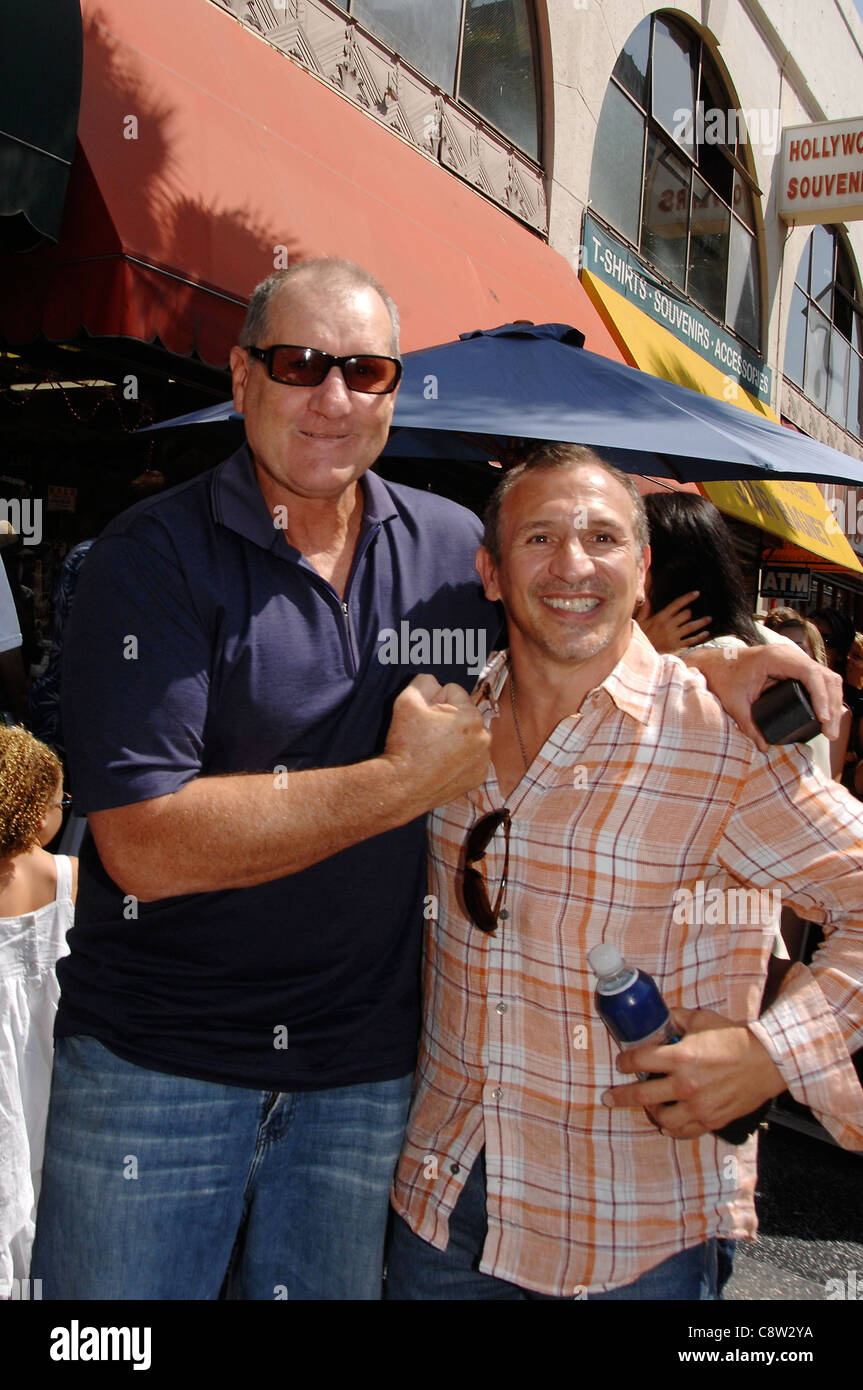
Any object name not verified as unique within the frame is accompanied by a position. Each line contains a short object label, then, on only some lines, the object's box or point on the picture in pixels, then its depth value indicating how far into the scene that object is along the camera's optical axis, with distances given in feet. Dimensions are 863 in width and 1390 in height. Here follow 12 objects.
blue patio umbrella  11.25
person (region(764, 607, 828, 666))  19.66
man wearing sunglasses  5.53
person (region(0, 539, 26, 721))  11.97
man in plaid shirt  5.49
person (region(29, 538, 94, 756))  12.05
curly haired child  8.71
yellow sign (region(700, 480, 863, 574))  26.76
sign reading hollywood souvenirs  44.01
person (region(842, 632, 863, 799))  20.56
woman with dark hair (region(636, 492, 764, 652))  10.76
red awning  13.93
